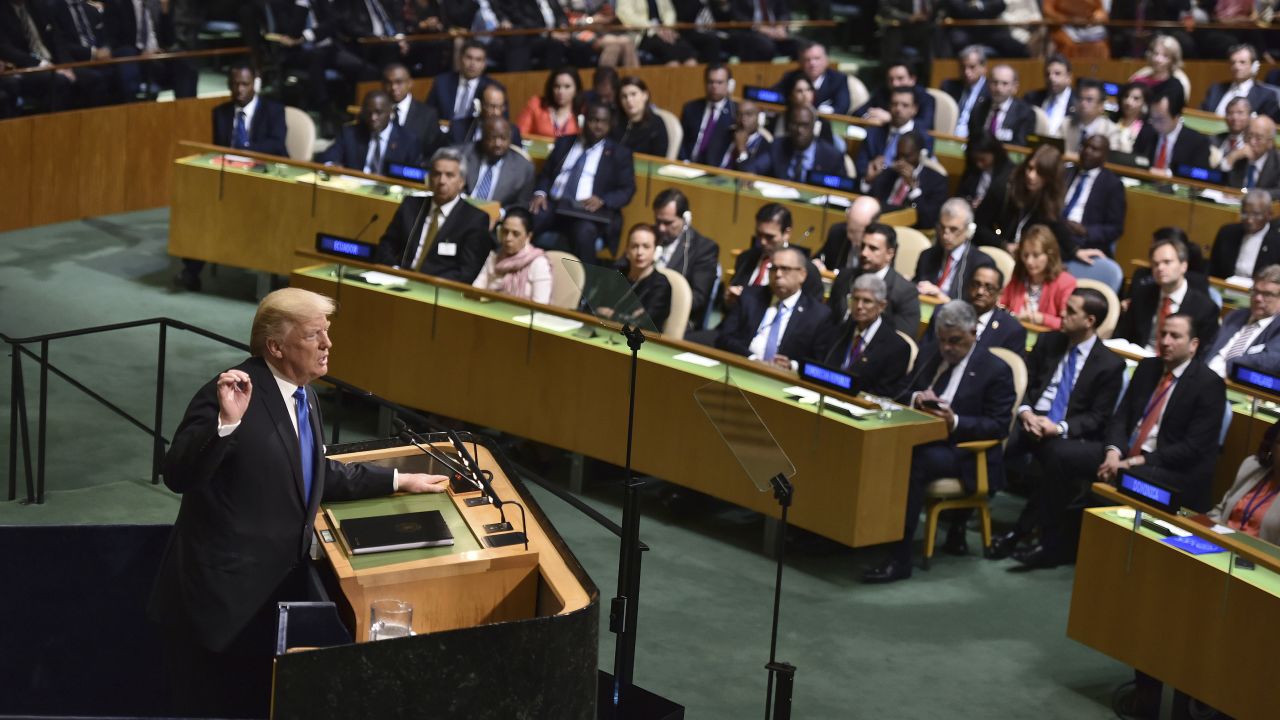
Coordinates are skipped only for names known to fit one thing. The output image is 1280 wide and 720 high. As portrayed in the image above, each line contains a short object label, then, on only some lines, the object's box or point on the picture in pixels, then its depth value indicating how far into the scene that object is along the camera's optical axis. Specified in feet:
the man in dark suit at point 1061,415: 44.01
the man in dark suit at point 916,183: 62.85
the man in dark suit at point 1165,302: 50.55
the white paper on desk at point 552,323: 47.06
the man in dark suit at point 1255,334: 46.79
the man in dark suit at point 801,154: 67.10
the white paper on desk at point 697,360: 44.68
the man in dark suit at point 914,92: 76.69
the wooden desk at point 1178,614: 33.14
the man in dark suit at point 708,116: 73.00
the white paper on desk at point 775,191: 62.23
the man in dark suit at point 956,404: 42.47
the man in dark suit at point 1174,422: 42.14
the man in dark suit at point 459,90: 73.25
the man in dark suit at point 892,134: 69.21
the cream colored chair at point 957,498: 43.24
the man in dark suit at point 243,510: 22.94
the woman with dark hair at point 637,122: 69.21
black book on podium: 23.99
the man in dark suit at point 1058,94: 79.30
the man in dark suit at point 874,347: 45.16
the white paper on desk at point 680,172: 65.10
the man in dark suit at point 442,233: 52.65
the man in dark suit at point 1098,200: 62.44
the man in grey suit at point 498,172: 62.75
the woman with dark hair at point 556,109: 70.85
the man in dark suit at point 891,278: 49.01
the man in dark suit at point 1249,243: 57.26
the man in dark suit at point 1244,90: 81.66
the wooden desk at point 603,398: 41.57
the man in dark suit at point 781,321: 47.06
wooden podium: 20.81
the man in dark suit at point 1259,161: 65.92
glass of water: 22.94
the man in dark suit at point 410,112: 67.82
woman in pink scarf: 50.67
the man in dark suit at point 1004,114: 74.33
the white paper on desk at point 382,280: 50.21
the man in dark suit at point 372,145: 64.95
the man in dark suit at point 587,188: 62.59
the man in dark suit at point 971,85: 79.61
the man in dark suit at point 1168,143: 72.43
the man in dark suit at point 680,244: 54.24
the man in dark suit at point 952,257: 53.21
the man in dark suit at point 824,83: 79.61
